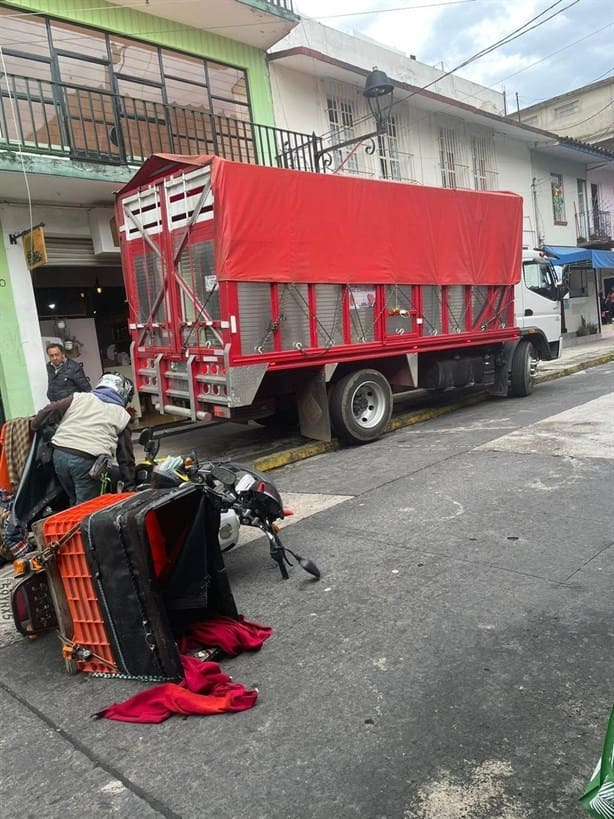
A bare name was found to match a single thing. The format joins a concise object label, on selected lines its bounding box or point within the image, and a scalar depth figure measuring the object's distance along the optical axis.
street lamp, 11.00
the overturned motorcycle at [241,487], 4.06
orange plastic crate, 3.16
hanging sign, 8.57
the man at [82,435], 4.53
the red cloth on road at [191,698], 2.81
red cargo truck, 6.94
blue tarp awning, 19.05
